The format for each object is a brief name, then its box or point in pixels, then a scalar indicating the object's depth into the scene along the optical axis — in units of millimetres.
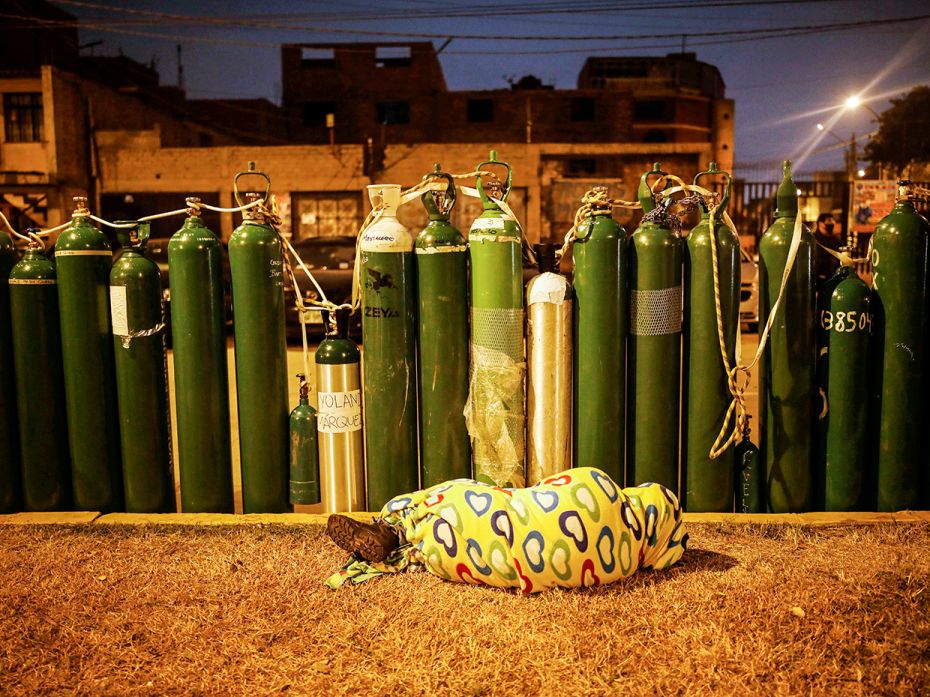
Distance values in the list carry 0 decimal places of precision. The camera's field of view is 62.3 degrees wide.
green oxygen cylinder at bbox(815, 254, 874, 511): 2918
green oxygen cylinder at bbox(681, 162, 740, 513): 2932
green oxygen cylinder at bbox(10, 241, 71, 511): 3096
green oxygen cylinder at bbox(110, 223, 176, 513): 3033
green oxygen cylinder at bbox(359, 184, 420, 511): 3014
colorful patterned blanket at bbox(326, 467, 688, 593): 2367
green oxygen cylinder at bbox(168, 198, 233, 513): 2996
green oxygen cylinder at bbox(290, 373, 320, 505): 3090
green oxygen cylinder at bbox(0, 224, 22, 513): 3148
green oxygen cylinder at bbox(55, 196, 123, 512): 3055
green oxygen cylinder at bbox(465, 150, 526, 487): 2957
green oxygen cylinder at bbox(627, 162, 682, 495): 2939
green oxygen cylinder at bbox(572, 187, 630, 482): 2924
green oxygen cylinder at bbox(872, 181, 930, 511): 2906
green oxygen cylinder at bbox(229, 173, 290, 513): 3012
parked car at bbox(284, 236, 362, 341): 10031
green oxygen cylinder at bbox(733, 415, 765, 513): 3039
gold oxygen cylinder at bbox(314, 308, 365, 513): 3072
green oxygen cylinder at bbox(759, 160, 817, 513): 2922
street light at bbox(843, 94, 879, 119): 25641
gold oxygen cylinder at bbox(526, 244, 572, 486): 2992
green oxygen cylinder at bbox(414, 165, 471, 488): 3000
